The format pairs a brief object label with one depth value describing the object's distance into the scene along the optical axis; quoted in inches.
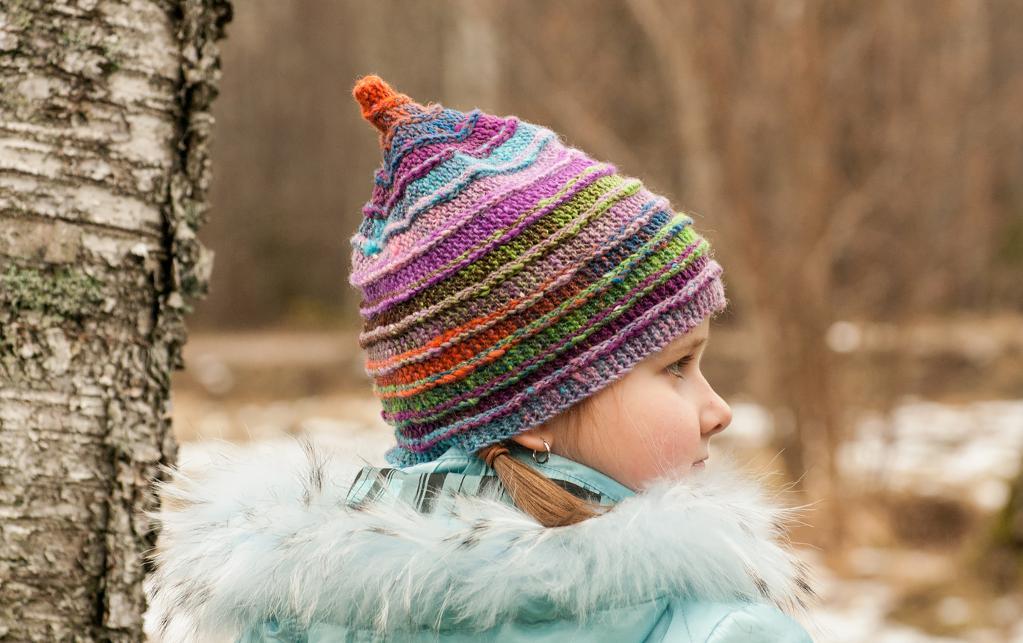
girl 53.1
